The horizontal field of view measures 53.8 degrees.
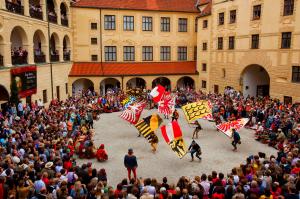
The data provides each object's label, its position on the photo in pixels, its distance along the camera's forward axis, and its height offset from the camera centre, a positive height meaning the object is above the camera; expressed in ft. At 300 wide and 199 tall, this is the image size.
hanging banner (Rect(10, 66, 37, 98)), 73.92 -3.76
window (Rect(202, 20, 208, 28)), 119.64 +16.93
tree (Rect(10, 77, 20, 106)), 69.92 -6.83
